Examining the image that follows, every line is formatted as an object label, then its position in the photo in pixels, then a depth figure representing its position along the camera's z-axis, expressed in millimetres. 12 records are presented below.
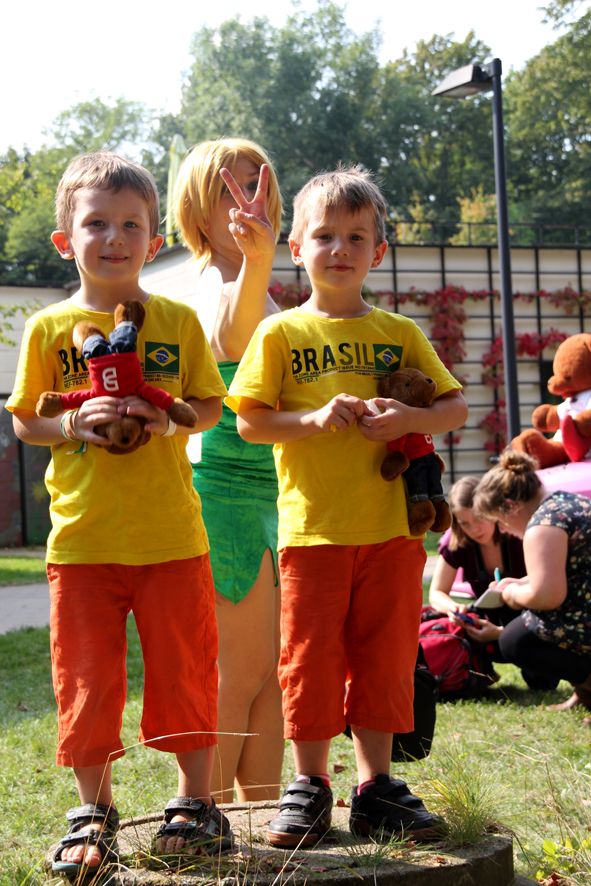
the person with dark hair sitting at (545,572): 4719
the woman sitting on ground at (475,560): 5668
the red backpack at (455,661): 5523
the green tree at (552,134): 45500
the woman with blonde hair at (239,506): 3068
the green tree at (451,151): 51688
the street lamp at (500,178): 10742
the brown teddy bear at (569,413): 6742
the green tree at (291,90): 51094
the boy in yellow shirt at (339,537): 2611
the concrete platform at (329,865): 2342
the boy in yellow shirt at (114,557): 2436
